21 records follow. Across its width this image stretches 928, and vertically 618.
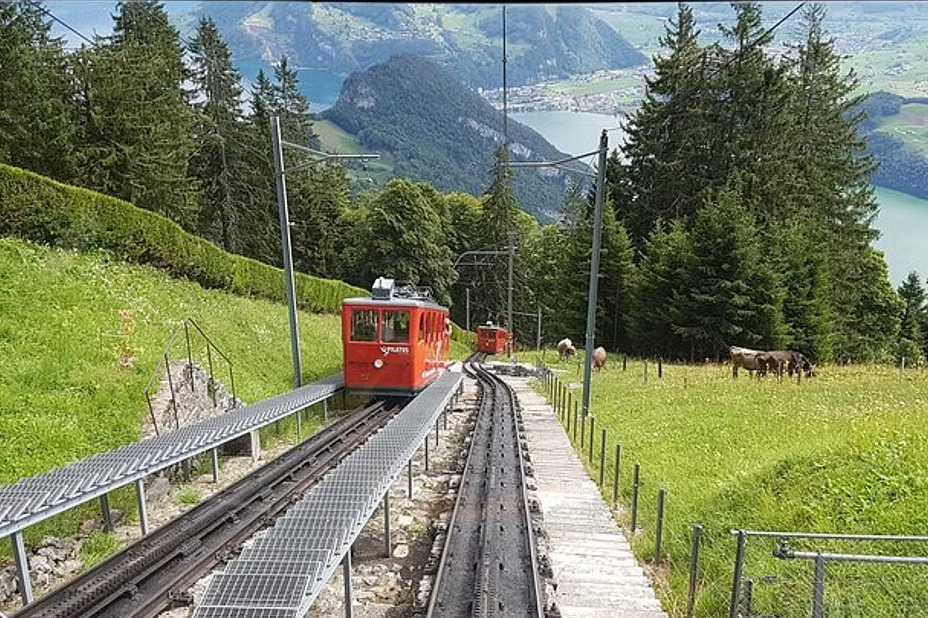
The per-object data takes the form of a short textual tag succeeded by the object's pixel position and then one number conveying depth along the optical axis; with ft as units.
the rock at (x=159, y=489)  31.63
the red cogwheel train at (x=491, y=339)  154.81
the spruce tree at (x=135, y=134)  98.17
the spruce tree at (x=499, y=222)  207.00
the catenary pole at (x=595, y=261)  53.52
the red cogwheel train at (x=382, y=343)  54.19
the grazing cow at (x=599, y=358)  95.72
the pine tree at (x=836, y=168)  130.31
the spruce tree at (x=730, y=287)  103.24
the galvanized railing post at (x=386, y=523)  26.52
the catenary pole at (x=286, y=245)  51.47
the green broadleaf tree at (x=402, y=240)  174.60
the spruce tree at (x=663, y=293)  110.01
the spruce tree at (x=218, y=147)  138.00
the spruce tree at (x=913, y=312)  175.22
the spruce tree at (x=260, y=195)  151.74
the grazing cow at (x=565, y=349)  120.38
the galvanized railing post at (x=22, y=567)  20.07
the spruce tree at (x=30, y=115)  88.69
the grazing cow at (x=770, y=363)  67.97
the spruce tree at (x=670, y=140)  137.80
